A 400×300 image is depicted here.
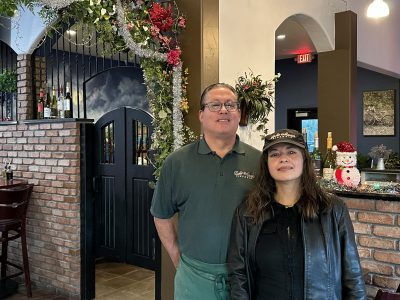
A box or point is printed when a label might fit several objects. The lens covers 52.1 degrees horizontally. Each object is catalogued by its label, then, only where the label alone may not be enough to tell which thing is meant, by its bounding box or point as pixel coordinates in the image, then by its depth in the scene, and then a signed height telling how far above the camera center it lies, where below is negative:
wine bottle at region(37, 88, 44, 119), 4.43 +0.45
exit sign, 8.00 +1.73
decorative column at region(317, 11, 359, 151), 5.45 +0.84
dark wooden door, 3.90 -0.43
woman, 1.53 -0.36
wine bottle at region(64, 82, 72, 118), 4.29 +0.44
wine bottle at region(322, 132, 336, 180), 3.46 -0.12
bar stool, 3.75 -0.65
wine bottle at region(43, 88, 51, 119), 4.30 +0.37
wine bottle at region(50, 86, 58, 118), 4.35 +0.46
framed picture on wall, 8.37 +0.67
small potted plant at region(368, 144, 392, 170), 6.96 -0.14
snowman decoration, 2.32 -0.12
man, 1.83 -0.20
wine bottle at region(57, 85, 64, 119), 4.32 +0.42
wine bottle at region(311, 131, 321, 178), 3.77 -0.09
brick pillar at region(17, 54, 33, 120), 4.52 +0.64
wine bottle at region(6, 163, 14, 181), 4.33 -0.29
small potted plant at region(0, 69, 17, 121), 4.67 +0.75
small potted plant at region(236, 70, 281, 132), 3.49 +0.41
